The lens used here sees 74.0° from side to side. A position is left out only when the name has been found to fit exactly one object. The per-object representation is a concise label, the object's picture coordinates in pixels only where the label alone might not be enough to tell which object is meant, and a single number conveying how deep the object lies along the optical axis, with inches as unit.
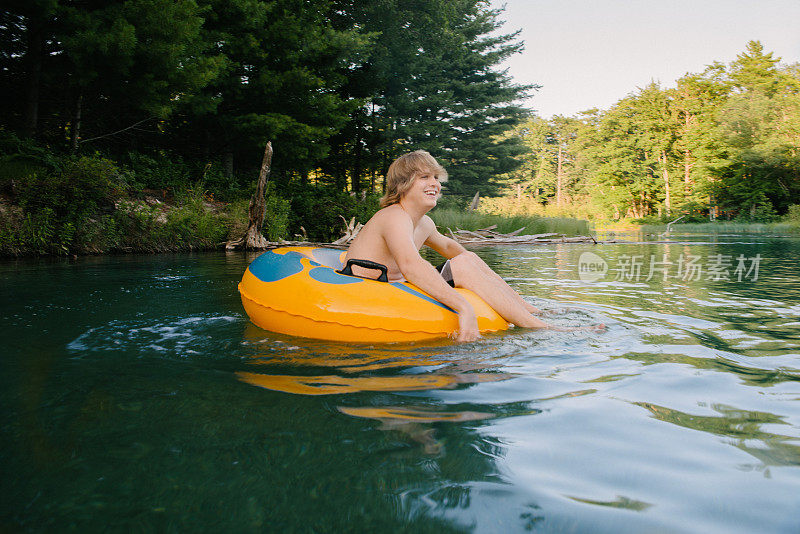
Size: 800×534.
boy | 151.2
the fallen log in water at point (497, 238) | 633.6
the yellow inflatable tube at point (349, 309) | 143.1
